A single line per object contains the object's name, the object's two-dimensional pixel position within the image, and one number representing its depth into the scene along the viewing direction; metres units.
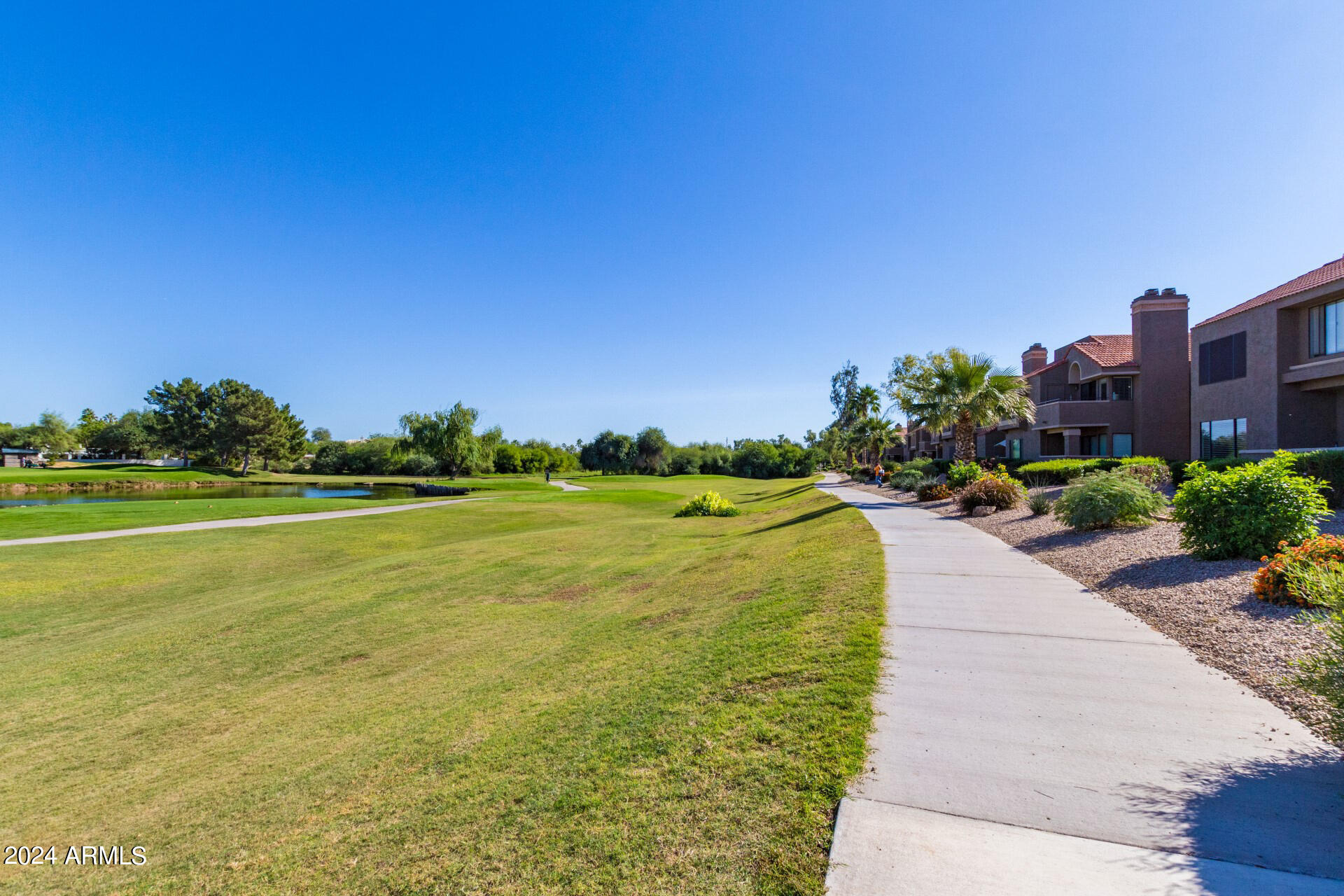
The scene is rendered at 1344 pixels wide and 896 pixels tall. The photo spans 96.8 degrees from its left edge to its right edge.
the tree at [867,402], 59.59
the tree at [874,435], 56.09
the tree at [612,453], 68.44
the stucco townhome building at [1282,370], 16.36
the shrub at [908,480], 25.06
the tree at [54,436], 94.19
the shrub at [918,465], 28.00
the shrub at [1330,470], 11.30
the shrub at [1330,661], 2.99
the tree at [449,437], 53.12
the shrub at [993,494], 15.68
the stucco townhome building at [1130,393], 25.58
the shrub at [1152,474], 14.35
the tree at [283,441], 71.75
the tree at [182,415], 72.81
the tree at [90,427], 96.82
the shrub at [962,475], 19.11
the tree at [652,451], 67.44
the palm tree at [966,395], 21.94
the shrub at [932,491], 20.61
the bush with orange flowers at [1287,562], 5.68
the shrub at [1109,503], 10.41
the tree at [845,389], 67.38
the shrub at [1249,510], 7.21
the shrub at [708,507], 23.75
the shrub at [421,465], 60.31
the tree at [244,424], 69.31
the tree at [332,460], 72.75
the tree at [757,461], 67.94
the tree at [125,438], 85.06
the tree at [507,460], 69.31
